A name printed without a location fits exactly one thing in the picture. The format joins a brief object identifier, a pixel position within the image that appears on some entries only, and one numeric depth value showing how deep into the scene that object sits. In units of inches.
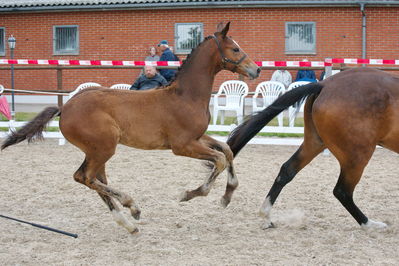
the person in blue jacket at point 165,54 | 418.6
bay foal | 177.3
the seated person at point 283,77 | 604.1
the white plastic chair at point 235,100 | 416.8
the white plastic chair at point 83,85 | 397.9
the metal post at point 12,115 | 438.4
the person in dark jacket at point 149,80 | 323.3
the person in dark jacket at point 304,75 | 576.2
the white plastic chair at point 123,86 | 411.2
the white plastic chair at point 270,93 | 410.3
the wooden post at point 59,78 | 419.2
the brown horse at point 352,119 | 172.7
